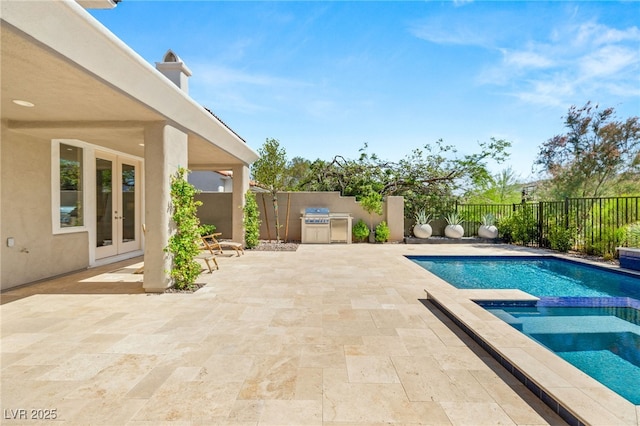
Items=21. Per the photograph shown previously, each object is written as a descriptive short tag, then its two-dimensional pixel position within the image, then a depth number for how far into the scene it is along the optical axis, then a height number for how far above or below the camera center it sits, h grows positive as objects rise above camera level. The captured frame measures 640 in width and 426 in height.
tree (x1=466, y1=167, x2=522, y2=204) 12.57 +0.89
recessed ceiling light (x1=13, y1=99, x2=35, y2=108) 3.89 +1.46
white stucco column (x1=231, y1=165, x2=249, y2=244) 9.17 +0.42
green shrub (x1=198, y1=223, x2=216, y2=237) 5.09 -0.32
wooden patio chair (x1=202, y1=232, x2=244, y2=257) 7.72 -1.02
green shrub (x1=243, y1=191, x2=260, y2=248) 9.14 -0.30
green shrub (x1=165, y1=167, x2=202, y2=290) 4.77 -0.44
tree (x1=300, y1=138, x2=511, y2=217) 12.17 +1.63
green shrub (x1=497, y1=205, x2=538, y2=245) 10.36 -0.59
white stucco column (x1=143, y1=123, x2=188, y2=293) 4.59 +0.12
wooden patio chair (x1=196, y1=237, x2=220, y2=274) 6.04 -0.95
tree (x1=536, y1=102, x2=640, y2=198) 12.30 +2.46
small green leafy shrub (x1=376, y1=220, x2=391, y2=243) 10.99 -0.78
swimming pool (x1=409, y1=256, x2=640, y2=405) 2.81 -1.41
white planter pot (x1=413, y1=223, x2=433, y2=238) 11.23 -0.75
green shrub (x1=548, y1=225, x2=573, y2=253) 8.82 -0.84
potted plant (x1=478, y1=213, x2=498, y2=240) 11.27 -0.65
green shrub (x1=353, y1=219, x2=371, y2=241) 11.02 -0.74
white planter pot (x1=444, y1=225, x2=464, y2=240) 11.45 -0.77
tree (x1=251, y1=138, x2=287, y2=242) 12.09 +1.99
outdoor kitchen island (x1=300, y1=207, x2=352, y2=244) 10.73 -0.61
